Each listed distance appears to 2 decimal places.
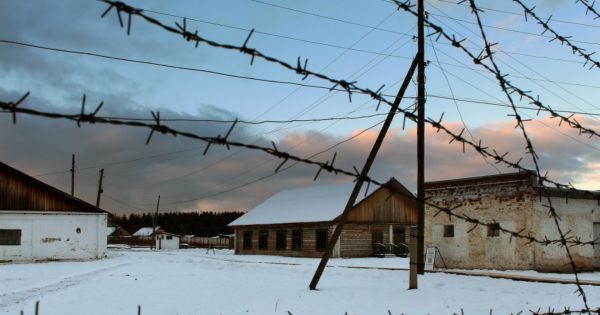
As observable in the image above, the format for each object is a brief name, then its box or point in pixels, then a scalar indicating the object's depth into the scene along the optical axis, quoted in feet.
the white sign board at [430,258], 78.07
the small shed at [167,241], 224.94
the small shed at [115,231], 357.00
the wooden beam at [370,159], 47.86
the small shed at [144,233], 325.23
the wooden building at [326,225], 125.08
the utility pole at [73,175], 180.86
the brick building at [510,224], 72.02
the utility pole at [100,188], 185.21
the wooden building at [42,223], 107.76
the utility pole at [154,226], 236.02
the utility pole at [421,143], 51.25
